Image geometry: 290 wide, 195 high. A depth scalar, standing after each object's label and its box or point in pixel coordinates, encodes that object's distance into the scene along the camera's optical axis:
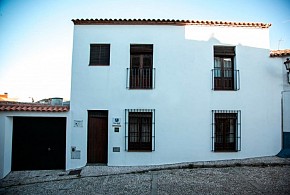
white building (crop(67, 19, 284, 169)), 7.52
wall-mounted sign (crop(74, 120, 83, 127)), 7.47
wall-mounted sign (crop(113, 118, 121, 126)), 7.50
